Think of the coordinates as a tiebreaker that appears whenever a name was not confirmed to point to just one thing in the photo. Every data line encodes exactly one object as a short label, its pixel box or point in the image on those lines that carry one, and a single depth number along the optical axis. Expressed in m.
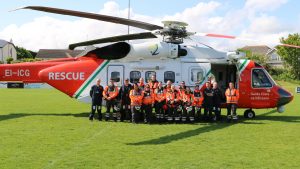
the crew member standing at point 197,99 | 12.84
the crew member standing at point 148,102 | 12.42
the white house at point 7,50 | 112.93
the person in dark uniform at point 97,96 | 12.98
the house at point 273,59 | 112.75
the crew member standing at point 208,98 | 12.95
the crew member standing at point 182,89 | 12.78
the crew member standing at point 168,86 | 12.71
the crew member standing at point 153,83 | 12.83
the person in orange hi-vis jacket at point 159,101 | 12.62
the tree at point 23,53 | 127.50
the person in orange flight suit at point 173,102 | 12.62
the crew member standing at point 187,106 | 12.73
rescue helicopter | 13.89
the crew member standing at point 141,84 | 12.66
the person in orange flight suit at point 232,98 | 13.09
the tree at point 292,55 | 77.56
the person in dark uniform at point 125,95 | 12.82
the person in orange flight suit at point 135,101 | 12.35
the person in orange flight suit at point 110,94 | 12.91
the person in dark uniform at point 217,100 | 12.99
